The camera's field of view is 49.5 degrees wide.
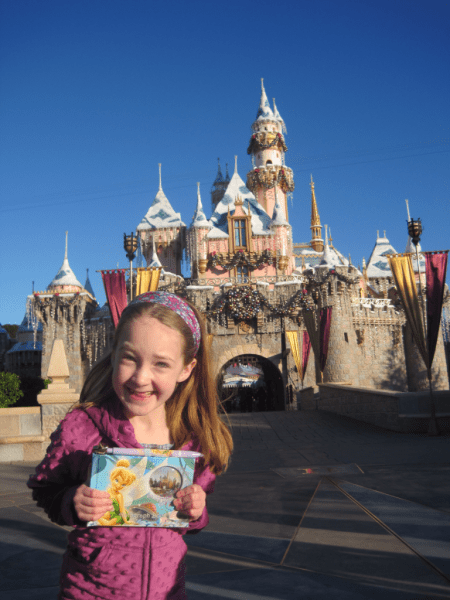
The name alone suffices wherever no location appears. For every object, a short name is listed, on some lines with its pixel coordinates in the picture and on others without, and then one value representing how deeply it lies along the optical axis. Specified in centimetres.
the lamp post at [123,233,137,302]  1239
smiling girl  142
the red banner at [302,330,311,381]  2280
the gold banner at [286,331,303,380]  2331
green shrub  1364
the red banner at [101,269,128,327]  1311
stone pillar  820
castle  2466
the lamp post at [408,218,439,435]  1136
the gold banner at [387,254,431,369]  1099
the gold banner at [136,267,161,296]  1254
